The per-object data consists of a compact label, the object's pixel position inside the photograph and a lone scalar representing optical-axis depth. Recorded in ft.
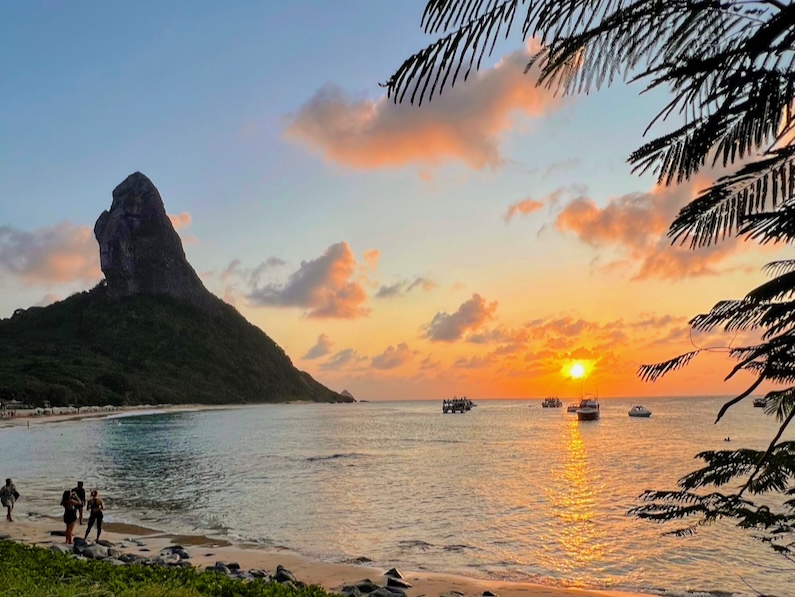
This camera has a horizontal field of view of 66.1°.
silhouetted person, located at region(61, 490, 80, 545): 62.08
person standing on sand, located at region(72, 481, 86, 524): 66.37
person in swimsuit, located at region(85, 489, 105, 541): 64.13
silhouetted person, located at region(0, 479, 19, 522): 75.46
